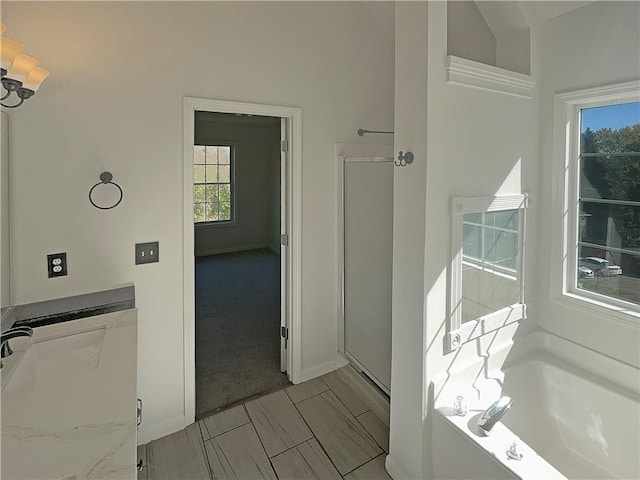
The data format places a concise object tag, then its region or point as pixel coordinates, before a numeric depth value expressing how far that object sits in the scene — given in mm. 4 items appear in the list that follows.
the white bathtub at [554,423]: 1642
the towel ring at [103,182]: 1959
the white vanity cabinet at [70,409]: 869
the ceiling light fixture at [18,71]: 1239
